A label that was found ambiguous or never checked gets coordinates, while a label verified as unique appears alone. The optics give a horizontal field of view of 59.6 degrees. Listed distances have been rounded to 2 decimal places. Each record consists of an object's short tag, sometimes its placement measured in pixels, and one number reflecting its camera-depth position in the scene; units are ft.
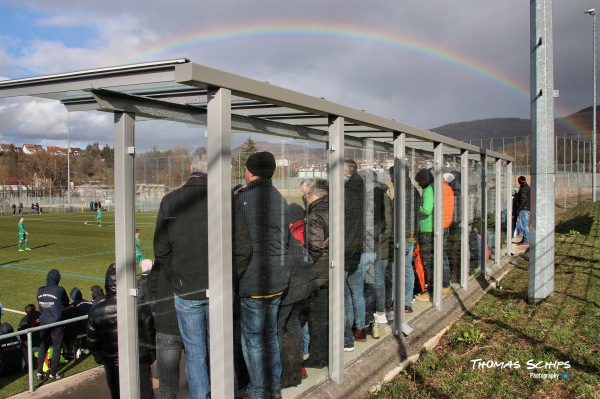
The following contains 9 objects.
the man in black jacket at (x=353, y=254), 16.05
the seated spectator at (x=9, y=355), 26.43
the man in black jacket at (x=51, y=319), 26.20
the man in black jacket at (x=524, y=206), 47.55
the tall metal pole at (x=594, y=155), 101.35
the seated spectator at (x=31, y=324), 27.72
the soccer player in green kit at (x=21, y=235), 88.93
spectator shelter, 10.02
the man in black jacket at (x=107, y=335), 13.74
